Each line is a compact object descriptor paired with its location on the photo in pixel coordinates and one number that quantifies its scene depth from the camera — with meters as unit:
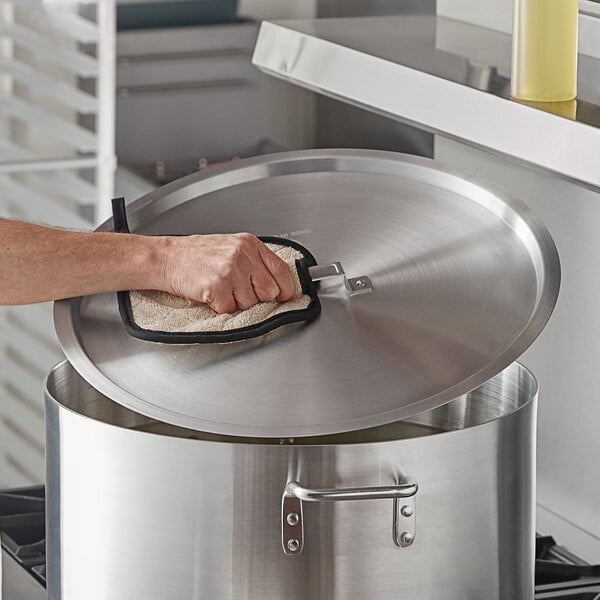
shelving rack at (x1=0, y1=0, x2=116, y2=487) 5.04
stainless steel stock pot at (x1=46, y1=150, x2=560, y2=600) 2.26
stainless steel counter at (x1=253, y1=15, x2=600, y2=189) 2.40
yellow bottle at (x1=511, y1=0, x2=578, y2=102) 2.47
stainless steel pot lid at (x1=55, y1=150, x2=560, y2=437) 2.30
